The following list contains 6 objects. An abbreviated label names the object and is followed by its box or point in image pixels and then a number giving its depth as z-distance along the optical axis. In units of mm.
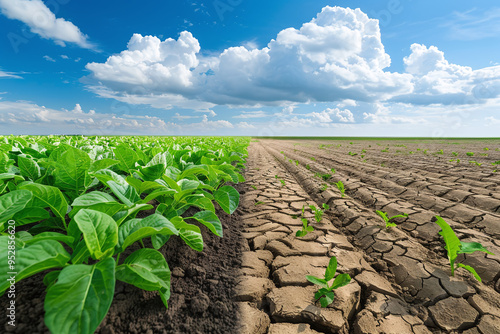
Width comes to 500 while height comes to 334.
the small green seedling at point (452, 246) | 1816
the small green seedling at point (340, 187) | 4188
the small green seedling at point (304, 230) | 2438
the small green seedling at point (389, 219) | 2635
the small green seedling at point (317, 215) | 2860
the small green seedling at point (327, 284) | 1485
